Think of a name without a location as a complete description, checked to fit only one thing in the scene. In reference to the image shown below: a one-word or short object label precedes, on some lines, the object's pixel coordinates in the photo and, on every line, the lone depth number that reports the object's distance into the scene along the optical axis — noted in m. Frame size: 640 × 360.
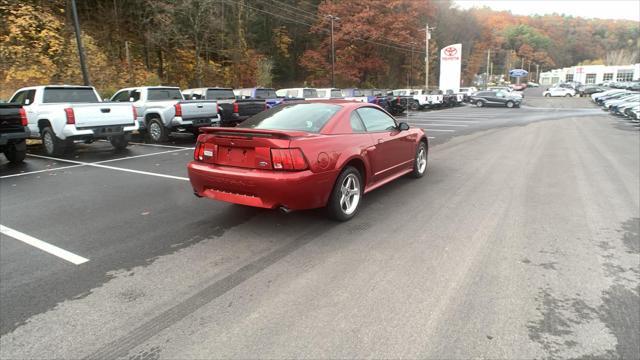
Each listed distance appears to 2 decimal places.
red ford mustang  4.33
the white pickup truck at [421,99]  29.56
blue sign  107.56
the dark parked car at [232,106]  13.80
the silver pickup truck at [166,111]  12.39
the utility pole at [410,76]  63.63
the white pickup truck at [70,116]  9.76
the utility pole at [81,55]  15.39
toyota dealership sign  50.69
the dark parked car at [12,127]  8.48
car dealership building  107.00
